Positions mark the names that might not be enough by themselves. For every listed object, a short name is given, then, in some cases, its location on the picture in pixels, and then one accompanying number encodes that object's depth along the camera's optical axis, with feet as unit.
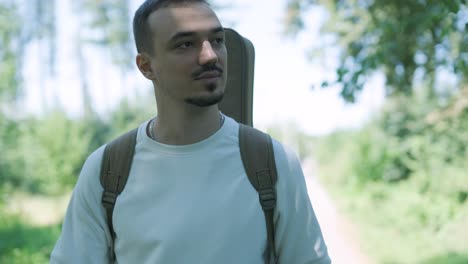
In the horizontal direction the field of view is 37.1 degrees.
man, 5.53
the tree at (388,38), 13.82
